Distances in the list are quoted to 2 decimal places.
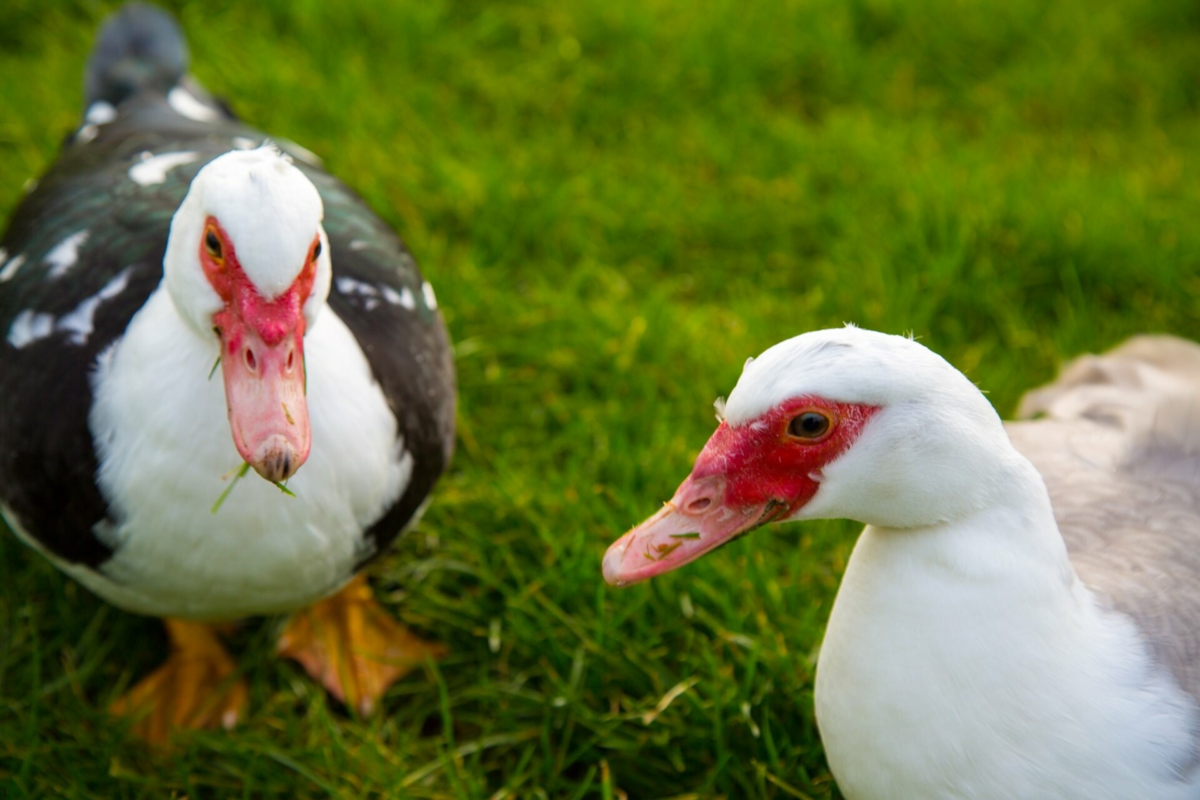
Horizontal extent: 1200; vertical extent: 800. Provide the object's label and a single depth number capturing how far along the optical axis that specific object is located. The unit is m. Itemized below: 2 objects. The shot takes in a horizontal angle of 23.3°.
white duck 0.85
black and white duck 0.89
